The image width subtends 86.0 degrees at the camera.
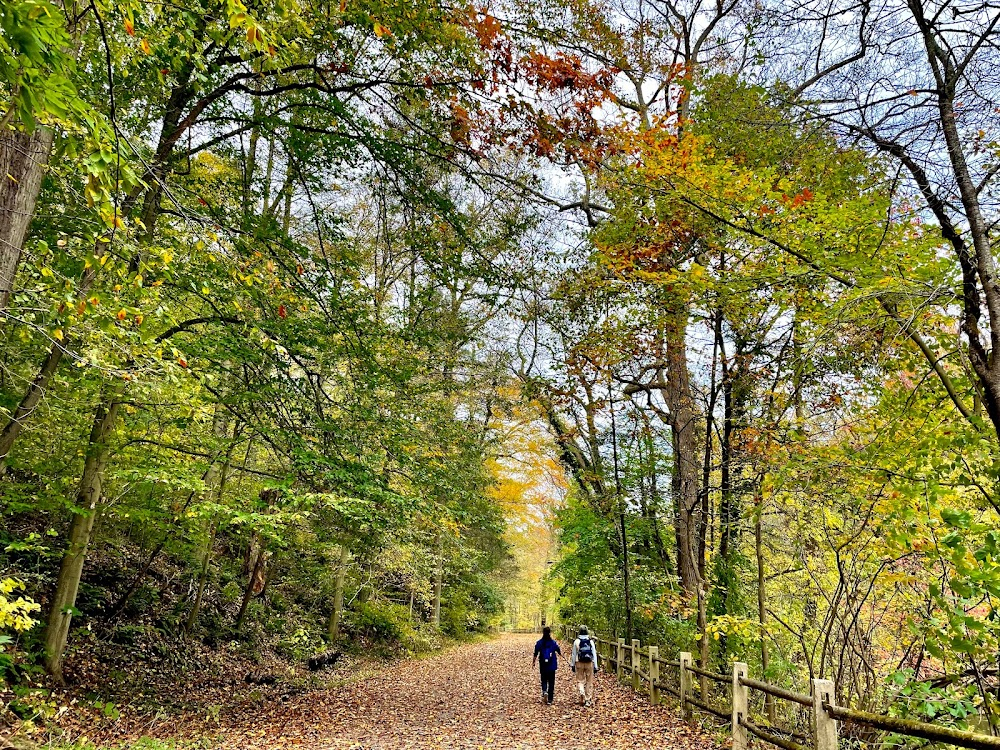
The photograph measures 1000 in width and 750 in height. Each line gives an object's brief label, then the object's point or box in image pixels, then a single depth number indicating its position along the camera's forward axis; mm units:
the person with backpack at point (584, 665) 10156
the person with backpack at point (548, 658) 10266
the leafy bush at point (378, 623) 17062
